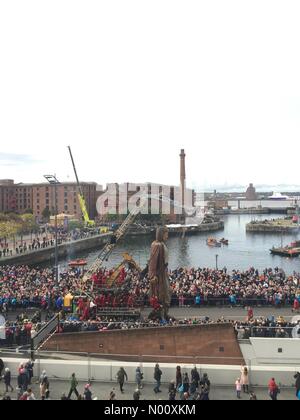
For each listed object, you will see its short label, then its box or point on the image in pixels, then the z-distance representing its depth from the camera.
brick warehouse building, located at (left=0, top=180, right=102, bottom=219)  114.88
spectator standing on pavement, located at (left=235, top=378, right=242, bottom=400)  11.57
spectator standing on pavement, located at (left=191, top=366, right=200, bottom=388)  11.69
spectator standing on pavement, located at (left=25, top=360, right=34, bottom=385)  12.14
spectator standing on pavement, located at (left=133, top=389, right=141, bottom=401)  10.59
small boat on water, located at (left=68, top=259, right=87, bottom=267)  50.64
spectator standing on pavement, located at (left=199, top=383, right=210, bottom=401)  11.06
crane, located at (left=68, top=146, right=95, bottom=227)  95.88
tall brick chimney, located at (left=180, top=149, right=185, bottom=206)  120.19
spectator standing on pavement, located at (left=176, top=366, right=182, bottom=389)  11.77
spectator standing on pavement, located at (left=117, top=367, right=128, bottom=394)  11.89
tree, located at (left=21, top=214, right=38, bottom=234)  75.69
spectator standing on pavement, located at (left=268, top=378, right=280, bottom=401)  11.07
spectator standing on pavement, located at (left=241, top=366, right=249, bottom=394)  11.74
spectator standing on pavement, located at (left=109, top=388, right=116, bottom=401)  10.32
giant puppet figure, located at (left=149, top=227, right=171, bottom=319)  17.83
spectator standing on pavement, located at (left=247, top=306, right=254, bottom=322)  18.02
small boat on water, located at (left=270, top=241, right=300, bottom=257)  64.91
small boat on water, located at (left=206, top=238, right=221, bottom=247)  75.71
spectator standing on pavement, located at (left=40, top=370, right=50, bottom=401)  11.18
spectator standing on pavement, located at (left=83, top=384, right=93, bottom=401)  10.69
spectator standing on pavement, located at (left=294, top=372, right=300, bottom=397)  11.38
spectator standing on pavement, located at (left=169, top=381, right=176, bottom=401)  11.03
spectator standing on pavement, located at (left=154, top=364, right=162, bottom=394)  11.94
